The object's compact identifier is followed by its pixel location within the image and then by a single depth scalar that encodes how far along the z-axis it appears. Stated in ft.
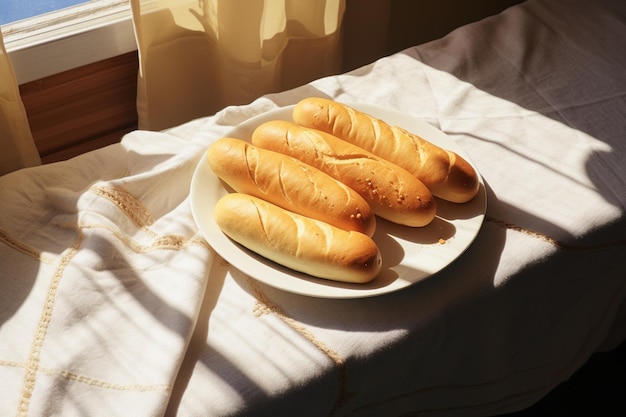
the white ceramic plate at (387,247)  3.07
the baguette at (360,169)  3.30
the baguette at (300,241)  3.01
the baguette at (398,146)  3.43
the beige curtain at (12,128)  4.08
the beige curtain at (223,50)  4.83
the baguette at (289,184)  3.21
